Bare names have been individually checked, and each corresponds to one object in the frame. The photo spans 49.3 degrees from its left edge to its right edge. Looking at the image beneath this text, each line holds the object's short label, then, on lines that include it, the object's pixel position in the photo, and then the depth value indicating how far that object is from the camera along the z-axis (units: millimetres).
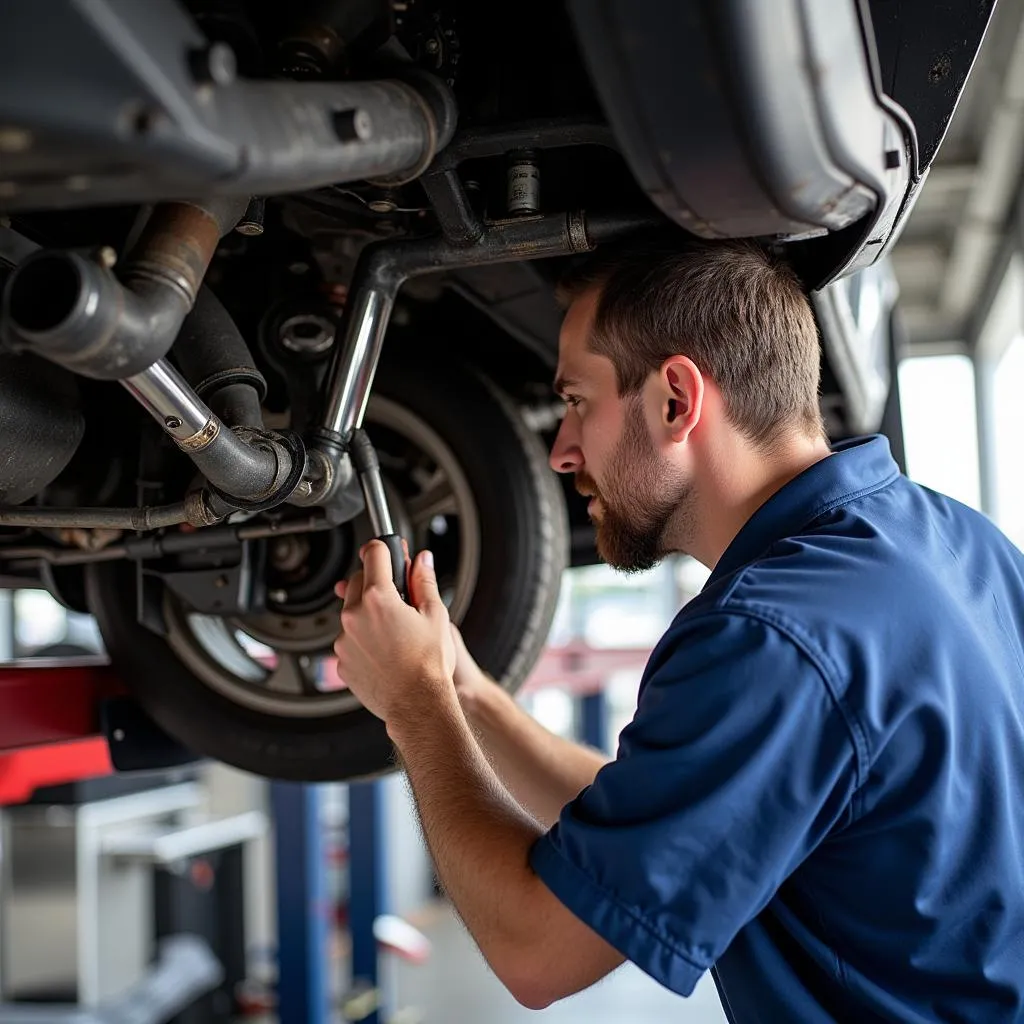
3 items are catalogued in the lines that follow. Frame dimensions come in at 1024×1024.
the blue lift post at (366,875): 2996
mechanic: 705
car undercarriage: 535
